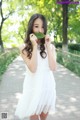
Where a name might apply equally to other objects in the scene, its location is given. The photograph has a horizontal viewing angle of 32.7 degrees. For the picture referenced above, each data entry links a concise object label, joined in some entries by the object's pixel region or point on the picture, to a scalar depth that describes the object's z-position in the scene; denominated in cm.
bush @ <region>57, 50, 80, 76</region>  609
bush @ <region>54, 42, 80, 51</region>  1591
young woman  154
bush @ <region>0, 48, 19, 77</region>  615
